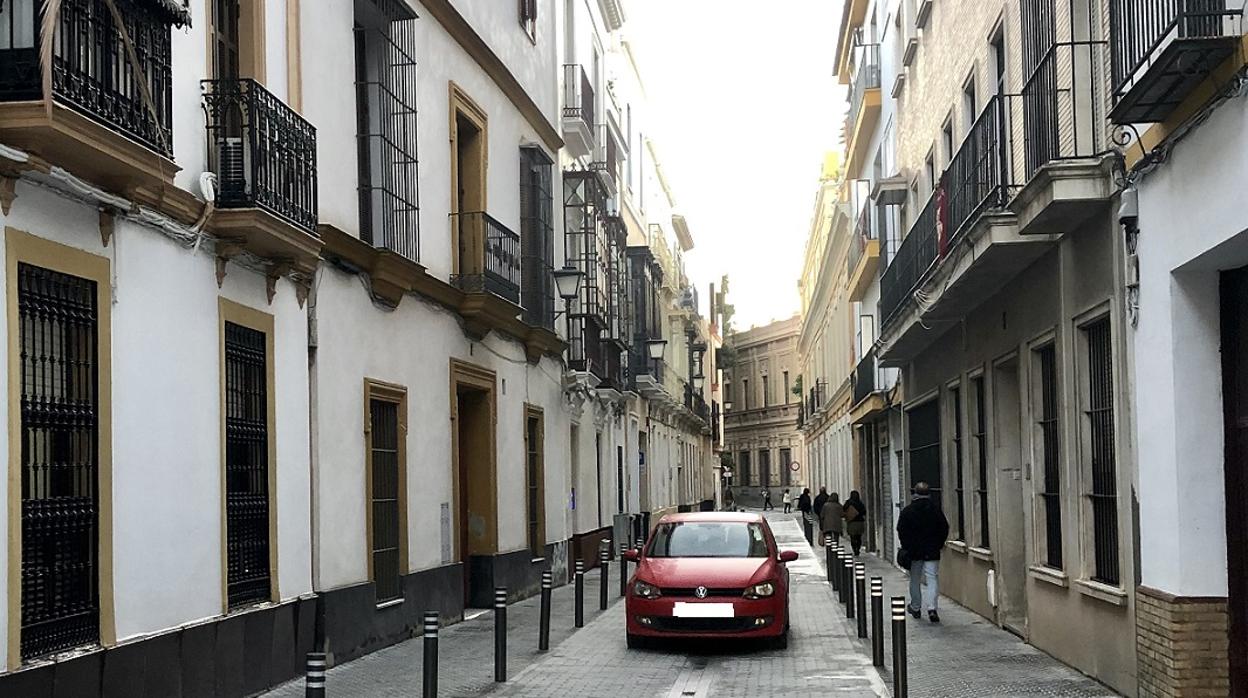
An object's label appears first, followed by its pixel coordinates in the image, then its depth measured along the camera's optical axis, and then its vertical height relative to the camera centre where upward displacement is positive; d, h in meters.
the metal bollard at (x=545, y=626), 14.55 -1.92
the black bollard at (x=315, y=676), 6.63 -1.06
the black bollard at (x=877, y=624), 12.61 -1.76
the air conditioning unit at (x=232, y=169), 11.30 +2.12
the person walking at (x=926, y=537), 17.16 -1.30
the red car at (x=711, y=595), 14.45 -1.62
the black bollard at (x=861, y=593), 14.72 -1.71
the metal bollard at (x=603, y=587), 19.64 -2.09
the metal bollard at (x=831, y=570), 22.52 -2.25
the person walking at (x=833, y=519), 31.19 -1.93
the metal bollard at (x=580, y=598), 16.98 -1.90
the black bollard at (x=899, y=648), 10.37 -1.58
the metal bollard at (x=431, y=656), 9.41 -1.40
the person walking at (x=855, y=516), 29.65 -1.82
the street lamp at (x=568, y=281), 23.70 +2.48
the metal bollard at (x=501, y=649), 12.34 -1.81
